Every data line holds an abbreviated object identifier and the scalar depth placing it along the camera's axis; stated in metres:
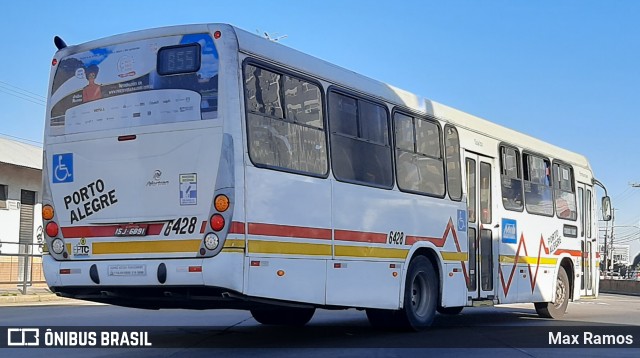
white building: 26.02
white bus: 8.59
